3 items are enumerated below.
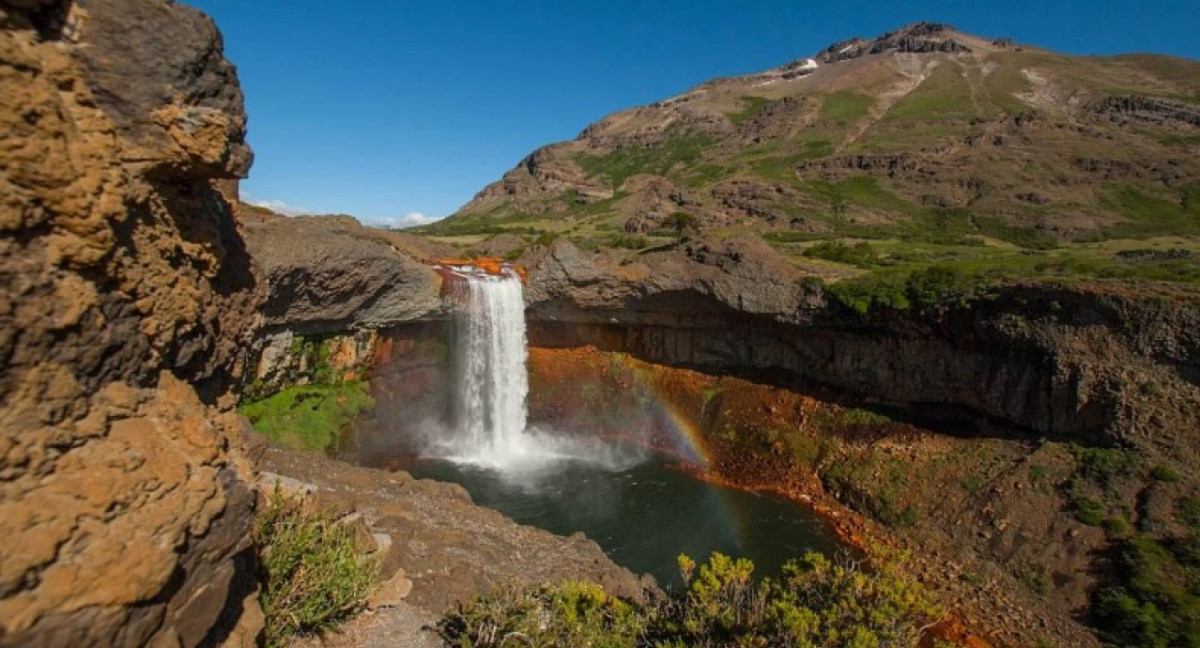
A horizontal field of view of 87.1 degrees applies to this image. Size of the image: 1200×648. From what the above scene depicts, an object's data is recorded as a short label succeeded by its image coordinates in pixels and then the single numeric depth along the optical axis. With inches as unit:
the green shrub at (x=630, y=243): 2335.3
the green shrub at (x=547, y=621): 382.3
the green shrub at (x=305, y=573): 345.4
